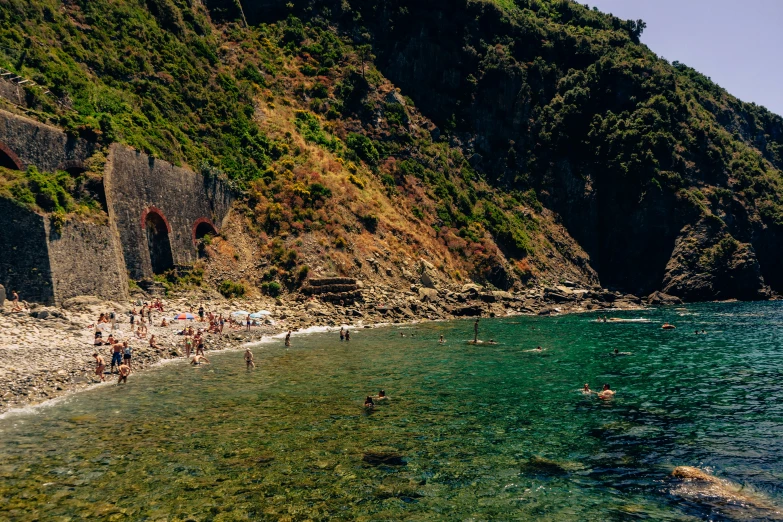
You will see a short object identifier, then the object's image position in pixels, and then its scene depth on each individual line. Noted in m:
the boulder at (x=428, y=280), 65.81
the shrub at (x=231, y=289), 50.50
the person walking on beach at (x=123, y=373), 24.59
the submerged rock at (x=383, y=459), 15.02
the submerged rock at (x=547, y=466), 14.55
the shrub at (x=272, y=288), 53.59
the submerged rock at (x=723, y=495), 11.99
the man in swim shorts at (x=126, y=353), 26.50
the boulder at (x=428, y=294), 61.38
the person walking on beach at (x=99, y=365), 24.75
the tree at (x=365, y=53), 95.46
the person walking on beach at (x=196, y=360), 29.77
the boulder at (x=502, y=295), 67.19
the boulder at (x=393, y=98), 90.44
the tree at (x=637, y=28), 116.59
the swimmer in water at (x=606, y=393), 22.84
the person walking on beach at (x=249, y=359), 29.09
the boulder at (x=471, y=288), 66.38
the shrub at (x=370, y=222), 67.38
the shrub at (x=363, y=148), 81.12
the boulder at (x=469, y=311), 60.28
